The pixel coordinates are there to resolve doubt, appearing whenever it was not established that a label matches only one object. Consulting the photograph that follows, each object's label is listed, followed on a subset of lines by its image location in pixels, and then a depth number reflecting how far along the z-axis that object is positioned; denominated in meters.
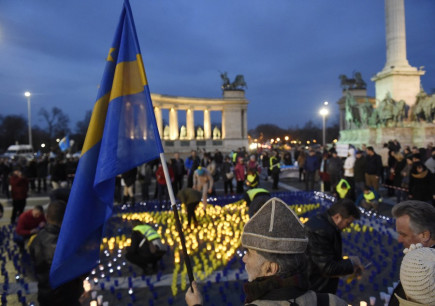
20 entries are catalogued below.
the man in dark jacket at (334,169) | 13.09
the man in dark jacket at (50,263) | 3.57
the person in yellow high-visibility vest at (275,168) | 16.34
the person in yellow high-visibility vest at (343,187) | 9.95
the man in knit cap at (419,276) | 1.56
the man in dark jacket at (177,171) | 14.33
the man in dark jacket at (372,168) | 12.10
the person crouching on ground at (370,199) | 10.09
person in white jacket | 12.16
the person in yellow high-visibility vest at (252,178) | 10.80
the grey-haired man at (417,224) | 2.48
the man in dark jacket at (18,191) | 10.32
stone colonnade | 52.50
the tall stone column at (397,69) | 24.42
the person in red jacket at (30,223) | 6.74
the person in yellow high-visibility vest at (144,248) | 6.16
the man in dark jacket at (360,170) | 11.62
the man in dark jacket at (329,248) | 3.03
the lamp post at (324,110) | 28.32
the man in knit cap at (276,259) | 1.58
